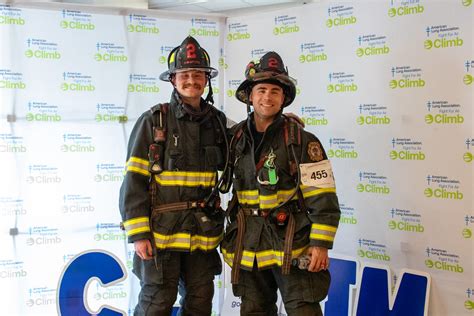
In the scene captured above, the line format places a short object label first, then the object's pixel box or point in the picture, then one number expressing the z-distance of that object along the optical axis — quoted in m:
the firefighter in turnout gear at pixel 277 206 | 2.05
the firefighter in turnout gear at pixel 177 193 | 2.10
